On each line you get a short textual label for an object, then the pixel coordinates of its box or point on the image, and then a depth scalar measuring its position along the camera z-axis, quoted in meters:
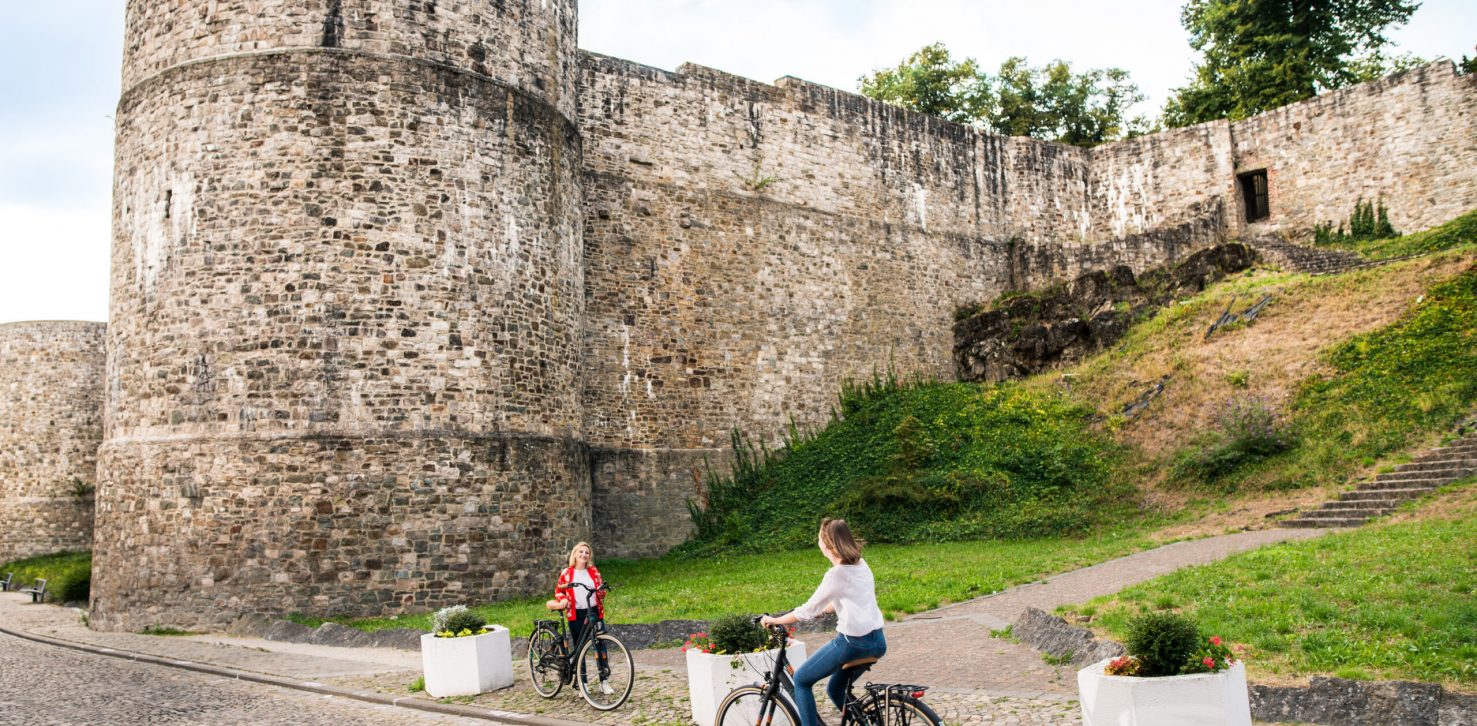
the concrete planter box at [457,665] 9.70
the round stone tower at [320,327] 15.09
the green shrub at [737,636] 7.87
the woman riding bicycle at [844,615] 6.25
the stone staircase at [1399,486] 14.88
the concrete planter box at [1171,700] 5.99
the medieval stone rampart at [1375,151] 25.44
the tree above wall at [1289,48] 32.88
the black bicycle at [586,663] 8.86
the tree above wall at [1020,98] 39.59
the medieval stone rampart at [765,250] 21.02
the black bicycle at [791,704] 5.94
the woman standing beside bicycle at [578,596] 9.59
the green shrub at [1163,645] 6.17
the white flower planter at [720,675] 7.72
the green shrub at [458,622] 10.00
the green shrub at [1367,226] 26.25
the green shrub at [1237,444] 18.17
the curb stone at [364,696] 8.68
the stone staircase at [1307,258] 24.79
